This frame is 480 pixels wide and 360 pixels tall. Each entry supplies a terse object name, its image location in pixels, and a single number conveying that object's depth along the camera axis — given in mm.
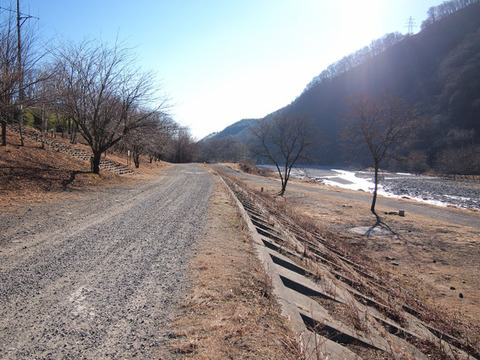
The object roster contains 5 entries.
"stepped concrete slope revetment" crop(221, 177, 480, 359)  3023
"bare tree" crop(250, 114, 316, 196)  25219
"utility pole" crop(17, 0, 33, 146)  8875
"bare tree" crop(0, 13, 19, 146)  8406
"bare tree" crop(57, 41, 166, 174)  15930
